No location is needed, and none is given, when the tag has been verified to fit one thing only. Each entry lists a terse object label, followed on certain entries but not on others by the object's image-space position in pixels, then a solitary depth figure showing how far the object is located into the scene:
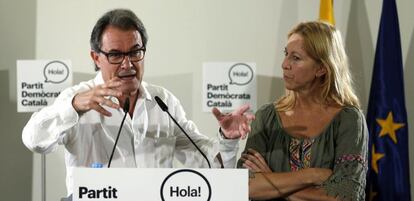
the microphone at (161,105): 3.60
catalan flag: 6.05
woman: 4.12
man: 4.24
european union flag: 5.96
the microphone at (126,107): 3.58
